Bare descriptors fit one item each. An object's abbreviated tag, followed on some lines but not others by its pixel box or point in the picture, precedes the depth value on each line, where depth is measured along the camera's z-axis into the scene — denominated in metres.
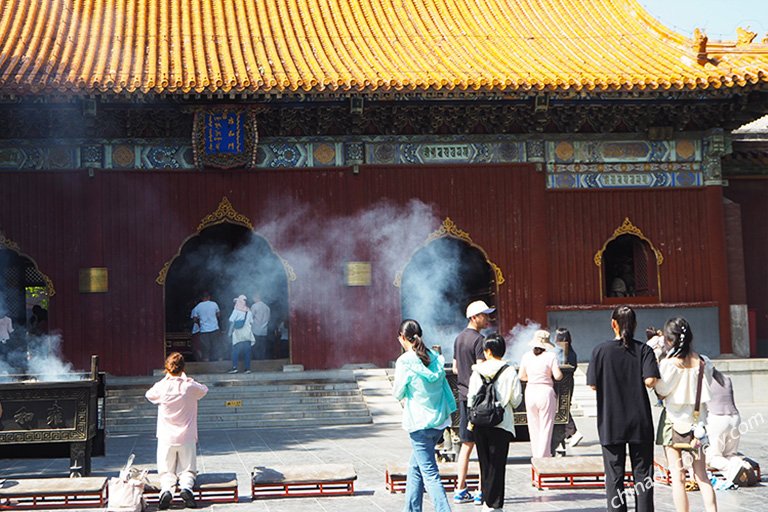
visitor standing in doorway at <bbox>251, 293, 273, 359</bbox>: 16.05
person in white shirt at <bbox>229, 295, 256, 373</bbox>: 15.00
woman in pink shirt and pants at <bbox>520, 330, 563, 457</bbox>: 8.62
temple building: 14.88
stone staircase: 12.88
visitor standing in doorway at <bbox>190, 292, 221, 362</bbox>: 15.93
